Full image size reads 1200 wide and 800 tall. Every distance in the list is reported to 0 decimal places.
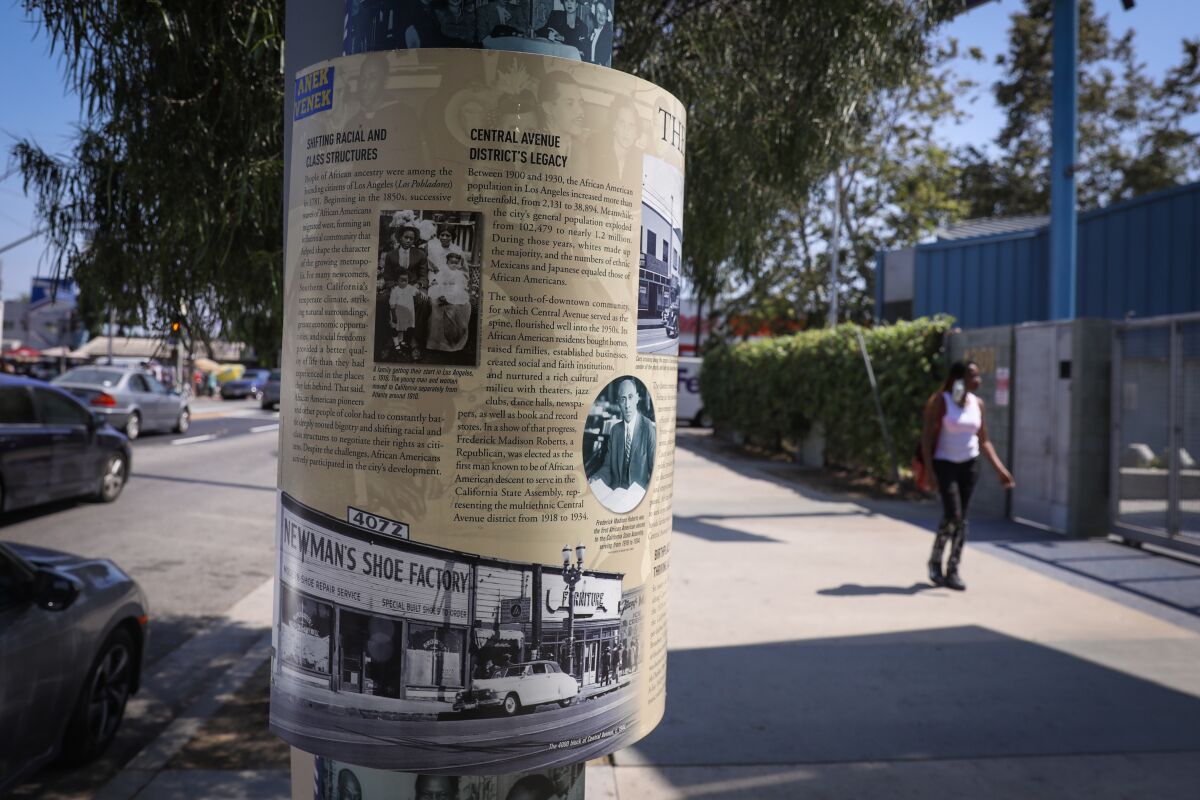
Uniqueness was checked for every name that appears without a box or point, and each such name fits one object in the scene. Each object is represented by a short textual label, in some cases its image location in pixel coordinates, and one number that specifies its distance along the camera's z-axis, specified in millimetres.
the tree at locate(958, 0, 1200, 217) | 31603
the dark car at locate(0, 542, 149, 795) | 3936
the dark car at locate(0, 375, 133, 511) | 10375
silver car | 21359
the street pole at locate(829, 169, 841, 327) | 25062
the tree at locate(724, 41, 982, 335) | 29469
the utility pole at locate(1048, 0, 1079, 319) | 12320
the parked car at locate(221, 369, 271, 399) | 51812
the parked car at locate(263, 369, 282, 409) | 38778
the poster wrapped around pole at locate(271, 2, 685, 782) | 1885
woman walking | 7805
